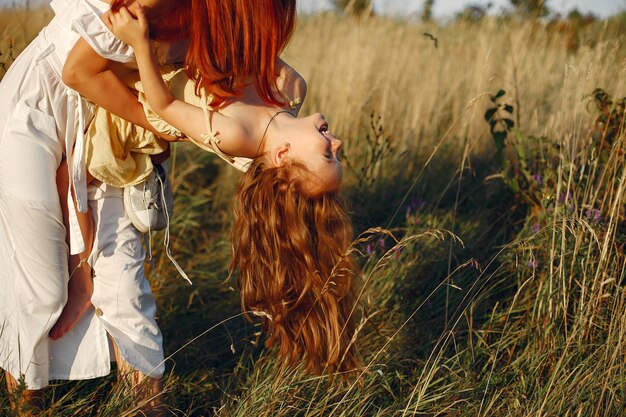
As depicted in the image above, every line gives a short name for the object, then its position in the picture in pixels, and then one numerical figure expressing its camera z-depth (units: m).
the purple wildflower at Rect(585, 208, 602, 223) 3.05
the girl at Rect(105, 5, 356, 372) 2.09
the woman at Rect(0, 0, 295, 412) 2.10
